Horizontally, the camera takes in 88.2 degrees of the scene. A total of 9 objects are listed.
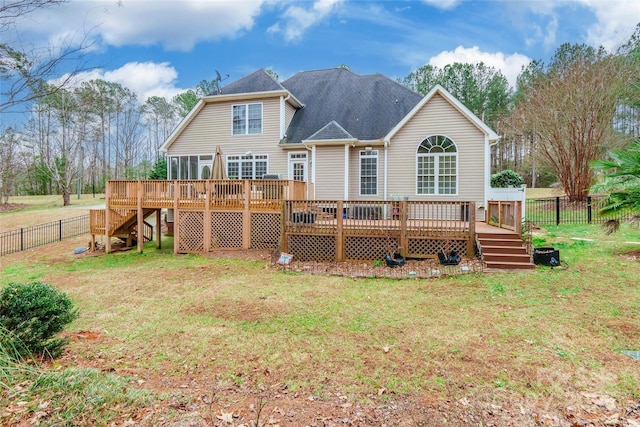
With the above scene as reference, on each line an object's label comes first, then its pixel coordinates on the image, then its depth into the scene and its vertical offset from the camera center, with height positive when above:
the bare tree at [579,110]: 18.31 +5.44
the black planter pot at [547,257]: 8.60 -1.42
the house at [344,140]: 13.11 +2.73
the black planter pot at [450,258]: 8.94 -1.51
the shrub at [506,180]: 17.06 +1.26
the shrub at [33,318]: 3.86 -1.43
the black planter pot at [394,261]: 9.21 -1.62
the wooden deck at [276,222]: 9.62 -0.62
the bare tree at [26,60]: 3.98 +1.82
